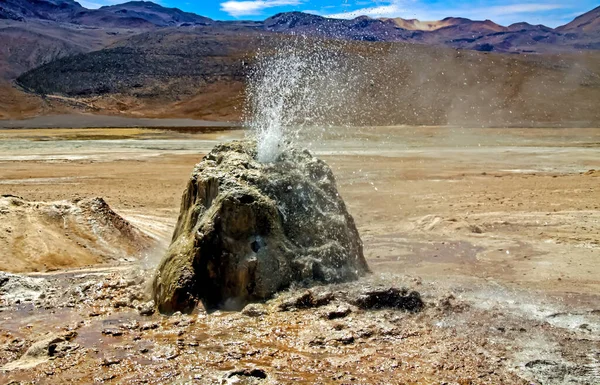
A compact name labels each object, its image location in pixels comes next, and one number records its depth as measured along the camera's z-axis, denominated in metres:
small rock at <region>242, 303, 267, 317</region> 4.87
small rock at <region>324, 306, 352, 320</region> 4.77
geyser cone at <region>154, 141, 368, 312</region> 5.21
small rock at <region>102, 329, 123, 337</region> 4.74
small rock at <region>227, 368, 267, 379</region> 3.89
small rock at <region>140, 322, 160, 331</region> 4.83
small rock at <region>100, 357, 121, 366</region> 4.16
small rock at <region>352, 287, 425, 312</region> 4.98
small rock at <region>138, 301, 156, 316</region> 5.26
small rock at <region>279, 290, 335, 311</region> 4.96
